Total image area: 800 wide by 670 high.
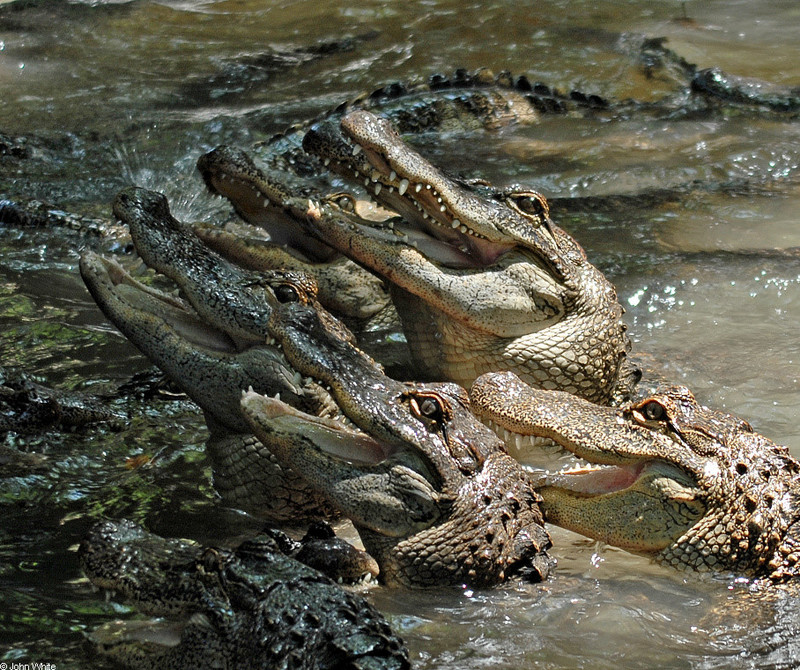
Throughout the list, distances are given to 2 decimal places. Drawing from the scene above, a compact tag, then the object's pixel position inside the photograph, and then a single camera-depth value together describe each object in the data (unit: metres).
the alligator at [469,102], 20.11
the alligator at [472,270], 10.56
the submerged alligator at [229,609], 6.12
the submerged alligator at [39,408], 9.83
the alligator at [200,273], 9.35
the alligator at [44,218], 15.59
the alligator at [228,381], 9.23
